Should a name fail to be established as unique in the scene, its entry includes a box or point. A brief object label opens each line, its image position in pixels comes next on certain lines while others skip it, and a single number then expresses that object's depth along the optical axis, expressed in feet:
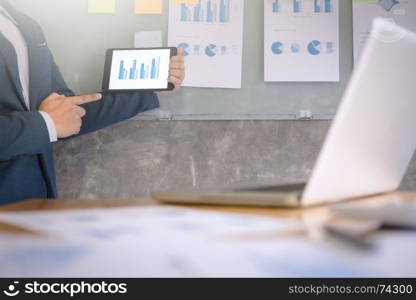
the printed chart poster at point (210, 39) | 6.25
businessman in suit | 4.85
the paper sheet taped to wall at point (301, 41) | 6.26
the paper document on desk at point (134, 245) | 1.22
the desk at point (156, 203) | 2.09
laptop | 1.99
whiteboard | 6.24
